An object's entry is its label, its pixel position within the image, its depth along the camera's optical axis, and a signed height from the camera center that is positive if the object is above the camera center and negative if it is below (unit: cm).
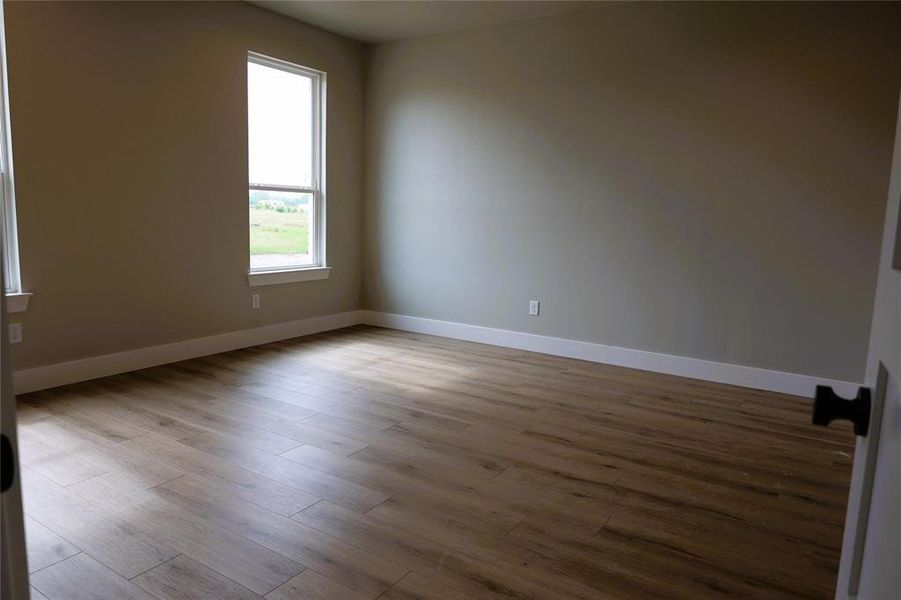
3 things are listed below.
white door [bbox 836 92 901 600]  54 -24
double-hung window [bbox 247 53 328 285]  486 +42
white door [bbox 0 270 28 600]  50 -26
